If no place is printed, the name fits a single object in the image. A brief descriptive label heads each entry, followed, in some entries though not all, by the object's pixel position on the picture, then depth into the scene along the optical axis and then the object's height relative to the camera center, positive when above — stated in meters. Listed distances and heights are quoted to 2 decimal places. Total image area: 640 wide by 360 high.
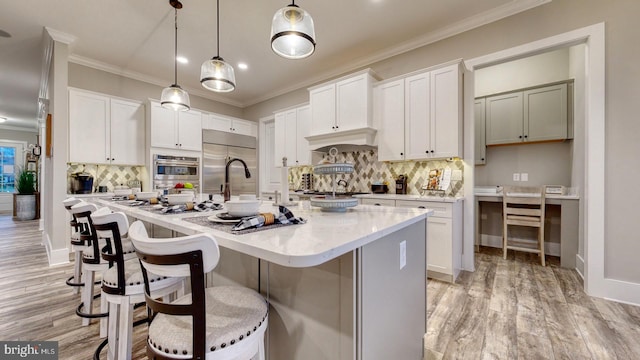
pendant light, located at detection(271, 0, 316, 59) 1.65 +0.99
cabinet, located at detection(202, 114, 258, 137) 5.01 +1.11
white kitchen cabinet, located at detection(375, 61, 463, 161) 2.95 +0.79
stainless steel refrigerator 4.98 +0.39
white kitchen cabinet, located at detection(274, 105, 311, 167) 4.55 +0.79
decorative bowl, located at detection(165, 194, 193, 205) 1.84 -0.14
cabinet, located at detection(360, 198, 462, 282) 2.69 -0.66
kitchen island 0.83 -0.43
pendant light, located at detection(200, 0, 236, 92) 2.39 +0.99
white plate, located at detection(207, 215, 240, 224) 1.15 -0.19
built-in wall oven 4.28 +0.13
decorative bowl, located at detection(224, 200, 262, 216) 1.21 -0.14
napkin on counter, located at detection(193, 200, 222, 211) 1.65 -0.19
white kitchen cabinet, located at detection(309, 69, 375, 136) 3.47 +1.06
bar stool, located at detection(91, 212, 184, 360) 1.20 -0.52
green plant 6.88 -0.16
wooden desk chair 3.27 -0.42
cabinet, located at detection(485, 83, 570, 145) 3.56 +0.92
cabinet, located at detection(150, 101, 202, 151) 4.26 +0.87
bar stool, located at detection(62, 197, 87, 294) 1.97 -0.53
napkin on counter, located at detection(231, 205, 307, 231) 0.99 -0.18
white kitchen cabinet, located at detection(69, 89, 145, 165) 3.68 +0.76
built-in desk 3.06 -0.60
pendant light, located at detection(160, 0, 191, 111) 2.80 +0.89
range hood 3.51 +0.59
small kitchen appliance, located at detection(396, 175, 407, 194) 3.54 -0.09
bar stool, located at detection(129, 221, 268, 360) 0.75 -0.49
